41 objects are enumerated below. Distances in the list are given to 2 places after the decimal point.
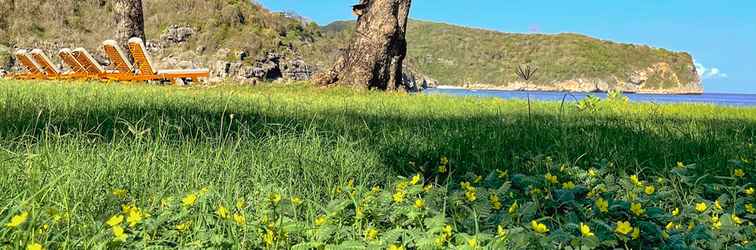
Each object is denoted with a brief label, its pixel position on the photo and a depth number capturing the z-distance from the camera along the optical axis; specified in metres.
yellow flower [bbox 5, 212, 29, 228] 1.20
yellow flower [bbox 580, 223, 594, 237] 1.40
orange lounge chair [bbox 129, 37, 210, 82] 12.41
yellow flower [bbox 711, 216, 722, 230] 1.71
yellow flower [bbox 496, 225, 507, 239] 1.41
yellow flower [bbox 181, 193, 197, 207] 1.46
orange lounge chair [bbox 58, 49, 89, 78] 13.52
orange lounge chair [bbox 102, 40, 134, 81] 11.95
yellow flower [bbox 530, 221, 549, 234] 1.43
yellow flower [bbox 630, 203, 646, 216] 1.68
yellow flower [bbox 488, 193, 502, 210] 1.79
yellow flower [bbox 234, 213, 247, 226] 1.49
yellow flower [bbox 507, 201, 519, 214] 1.69
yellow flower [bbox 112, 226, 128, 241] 1.28
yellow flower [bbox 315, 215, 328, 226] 1.52
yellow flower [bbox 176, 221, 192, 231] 1.50
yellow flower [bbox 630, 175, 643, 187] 2.10
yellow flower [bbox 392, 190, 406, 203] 1.70
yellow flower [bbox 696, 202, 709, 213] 1.78
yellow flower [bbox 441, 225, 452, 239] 1.46
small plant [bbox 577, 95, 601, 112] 6.32
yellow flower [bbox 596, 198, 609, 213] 1.71
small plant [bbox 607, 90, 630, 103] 8.00
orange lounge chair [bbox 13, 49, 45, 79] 14.02
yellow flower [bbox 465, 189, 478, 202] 1.79
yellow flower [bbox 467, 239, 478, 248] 1.35
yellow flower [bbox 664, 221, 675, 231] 1.67
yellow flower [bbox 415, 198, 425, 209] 1.64
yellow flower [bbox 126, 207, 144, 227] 1.38
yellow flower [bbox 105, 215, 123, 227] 1.31
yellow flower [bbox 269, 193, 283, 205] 1.54
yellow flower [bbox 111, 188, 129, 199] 1.80
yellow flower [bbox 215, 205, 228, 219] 1.46
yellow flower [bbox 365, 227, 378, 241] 1.46
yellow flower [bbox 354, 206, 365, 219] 1.62
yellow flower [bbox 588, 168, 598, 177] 2.28
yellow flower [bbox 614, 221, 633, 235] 1.44
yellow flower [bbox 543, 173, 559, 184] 2.03
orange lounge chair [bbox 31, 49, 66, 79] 14.26
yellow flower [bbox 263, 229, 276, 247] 1.42
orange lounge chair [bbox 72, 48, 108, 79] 12.85
